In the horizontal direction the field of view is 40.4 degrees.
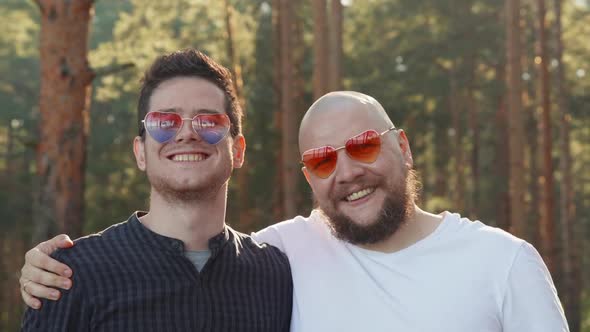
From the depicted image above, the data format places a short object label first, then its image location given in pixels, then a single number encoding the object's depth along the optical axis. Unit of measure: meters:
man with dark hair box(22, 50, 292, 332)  3.56
